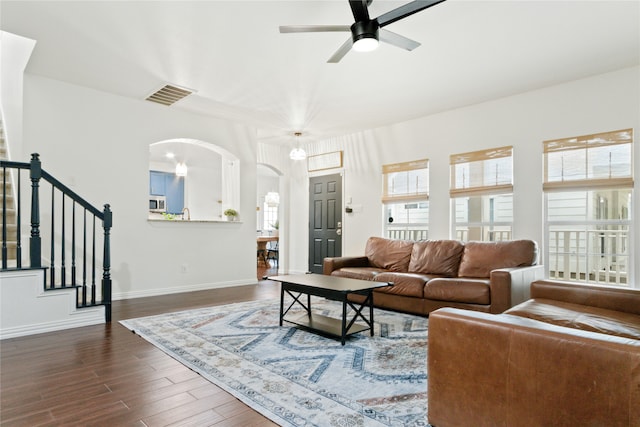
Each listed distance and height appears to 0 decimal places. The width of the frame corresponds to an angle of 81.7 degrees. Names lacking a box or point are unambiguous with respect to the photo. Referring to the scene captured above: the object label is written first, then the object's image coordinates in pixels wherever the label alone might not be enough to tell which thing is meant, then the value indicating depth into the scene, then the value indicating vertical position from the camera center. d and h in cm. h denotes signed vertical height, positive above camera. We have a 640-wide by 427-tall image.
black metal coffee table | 310 -72
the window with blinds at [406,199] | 580 +20
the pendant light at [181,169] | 899 +102
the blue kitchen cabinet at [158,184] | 1034 +78
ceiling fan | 250 +134
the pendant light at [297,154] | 592 +92
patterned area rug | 200 -109
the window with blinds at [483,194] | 494 +24
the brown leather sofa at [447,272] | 366 -73
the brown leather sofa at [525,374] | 126 -63
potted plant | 645 -5
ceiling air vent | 472 +156
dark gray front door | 702 -15
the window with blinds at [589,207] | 404 +6
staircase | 336 -56
